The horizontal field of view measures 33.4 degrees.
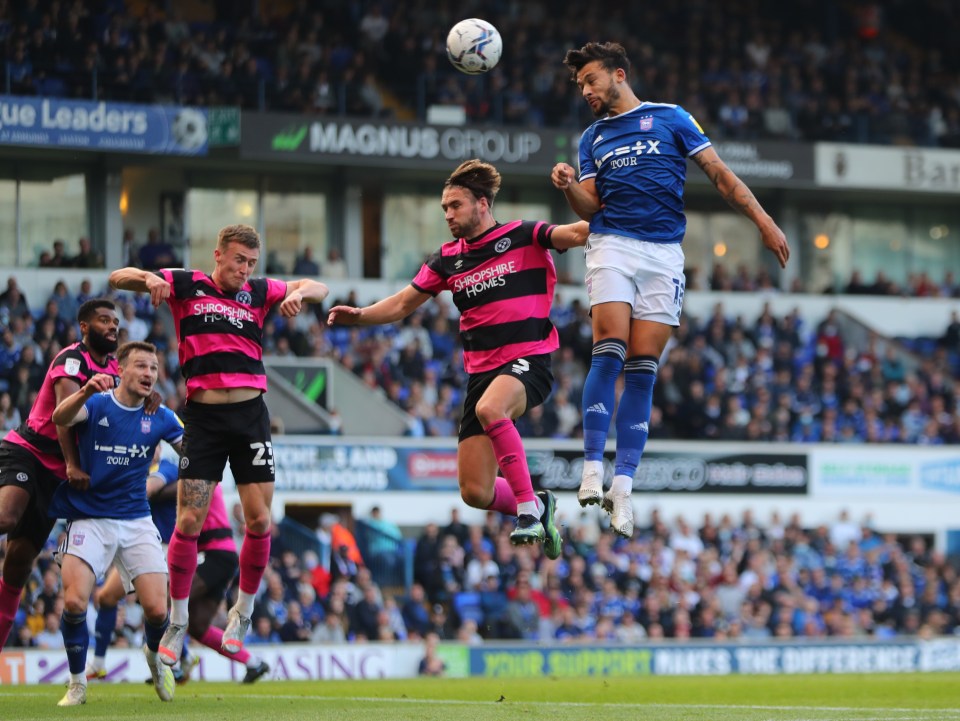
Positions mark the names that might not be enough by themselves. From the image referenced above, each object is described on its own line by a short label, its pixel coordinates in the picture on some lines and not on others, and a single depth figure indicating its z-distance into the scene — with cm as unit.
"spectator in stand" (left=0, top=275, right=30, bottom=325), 2347
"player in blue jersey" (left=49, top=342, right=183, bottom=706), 1095
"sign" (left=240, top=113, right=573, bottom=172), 2894
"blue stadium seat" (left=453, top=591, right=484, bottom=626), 2155
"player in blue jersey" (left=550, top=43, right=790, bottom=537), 969
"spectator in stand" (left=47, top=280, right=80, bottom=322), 2483
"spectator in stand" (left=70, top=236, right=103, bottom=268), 2745
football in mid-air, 1103
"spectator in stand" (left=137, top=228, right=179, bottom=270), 2837
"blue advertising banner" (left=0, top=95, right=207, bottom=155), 2639
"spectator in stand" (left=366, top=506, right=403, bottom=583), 2250
